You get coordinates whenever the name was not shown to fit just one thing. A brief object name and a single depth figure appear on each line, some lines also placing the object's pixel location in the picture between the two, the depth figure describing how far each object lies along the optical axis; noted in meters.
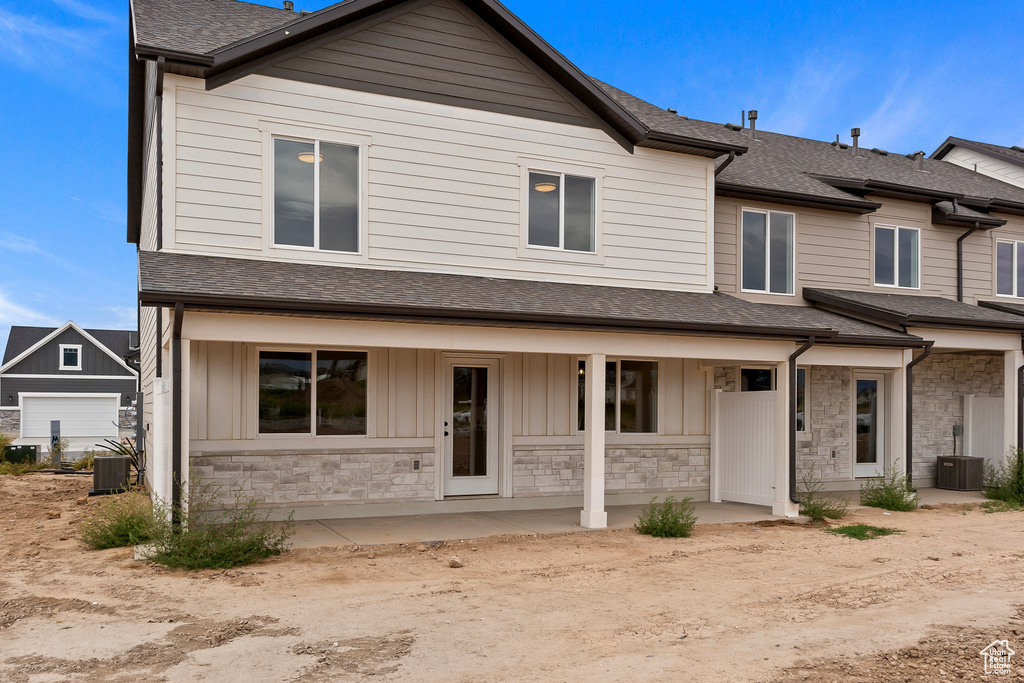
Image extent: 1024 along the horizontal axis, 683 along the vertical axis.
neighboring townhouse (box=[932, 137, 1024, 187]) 20.34
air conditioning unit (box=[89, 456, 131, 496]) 14.58
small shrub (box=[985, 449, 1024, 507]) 14.34
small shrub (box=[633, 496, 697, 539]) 10.73
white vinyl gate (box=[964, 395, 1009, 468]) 16.56
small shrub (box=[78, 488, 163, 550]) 9.20
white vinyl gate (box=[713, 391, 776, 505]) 12.98
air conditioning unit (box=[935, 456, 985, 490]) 16.03
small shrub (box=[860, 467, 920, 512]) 13.30
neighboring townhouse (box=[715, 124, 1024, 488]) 14.77
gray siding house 34.19
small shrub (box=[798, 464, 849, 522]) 12.18
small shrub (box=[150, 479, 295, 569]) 8.38
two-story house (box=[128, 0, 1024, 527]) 10.28
